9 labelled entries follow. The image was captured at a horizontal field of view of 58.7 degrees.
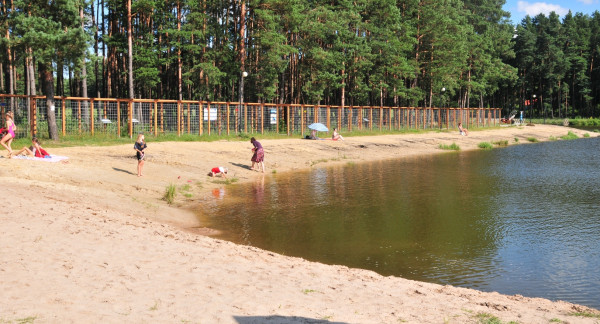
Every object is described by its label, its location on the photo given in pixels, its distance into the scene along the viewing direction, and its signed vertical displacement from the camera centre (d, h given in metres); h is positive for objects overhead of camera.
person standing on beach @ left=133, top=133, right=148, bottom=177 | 18.06 -0.76
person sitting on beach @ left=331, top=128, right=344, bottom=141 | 35.53 -0.87
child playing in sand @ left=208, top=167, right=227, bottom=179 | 21.02 -1.86
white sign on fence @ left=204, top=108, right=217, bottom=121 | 31.72 +0.65
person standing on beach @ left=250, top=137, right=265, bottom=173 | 22.72 -1.36
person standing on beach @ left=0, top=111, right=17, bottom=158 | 18.42 -0.15
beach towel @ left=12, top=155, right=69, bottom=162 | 17.94 -1.10
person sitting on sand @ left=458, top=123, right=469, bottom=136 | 50.58 -0.76
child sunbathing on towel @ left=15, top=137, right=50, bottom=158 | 18.19 -0.86
